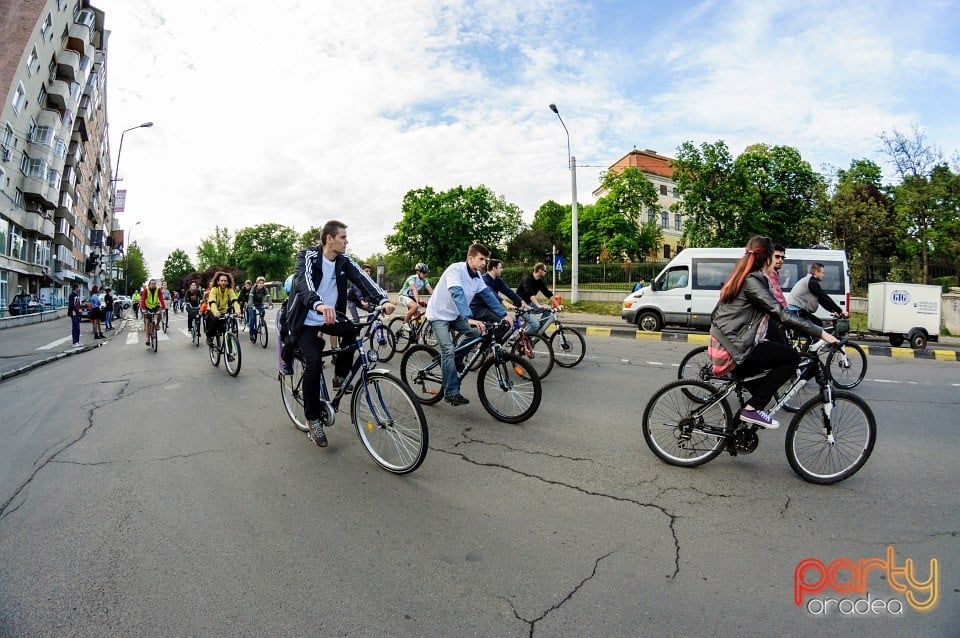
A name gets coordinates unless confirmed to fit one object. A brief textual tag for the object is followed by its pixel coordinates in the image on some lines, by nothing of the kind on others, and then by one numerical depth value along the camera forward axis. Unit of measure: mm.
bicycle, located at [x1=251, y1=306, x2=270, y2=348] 12577
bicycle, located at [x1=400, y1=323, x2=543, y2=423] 5500
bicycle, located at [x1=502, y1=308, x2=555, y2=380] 7941
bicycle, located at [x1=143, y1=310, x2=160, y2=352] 12734
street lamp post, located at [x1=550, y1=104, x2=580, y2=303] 24673
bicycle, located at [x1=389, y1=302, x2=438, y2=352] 10562
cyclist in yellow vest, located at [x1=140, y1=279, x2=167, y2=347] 13031
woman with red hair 3932
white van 15354
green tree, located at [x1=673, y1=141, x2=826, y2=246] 37219
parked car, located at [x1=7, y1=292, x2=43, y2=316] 28386
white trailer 13375
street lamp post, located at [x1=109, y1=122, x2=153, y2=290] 30566
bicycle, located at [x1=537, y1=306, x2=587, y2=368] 9312
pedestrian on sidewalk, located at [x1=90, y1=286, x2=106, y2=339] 16531
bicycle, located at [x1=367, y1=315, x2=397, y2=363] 9766
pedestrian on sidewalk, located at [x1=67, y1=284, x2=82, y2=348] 14053
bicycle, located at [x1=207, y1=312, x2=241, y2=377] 8578
